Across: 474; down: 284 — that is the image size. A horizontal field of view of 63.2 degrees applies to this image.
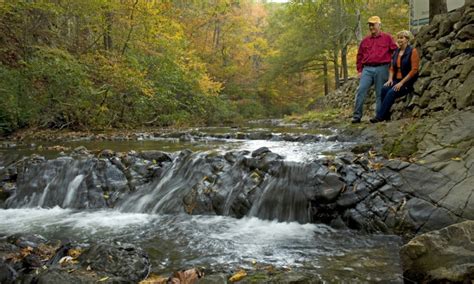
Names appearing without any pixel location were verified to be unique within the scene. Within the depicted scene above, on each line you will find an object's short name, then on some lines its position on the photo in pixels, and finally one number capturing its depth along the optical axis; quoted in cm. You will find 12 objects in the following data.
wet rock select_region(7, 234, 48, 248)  376
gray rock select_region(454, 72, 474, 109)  559
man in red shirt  767
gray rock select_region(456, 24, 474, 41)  635
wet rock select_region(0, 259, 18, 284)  296
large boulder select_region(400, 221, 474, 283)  253
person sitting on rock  713
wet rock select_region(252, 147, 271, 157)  587
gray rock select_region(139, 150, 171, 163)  670
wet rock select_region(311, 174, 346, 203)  457
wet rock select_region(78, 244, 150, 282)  297
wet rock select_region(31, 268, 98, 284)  270
